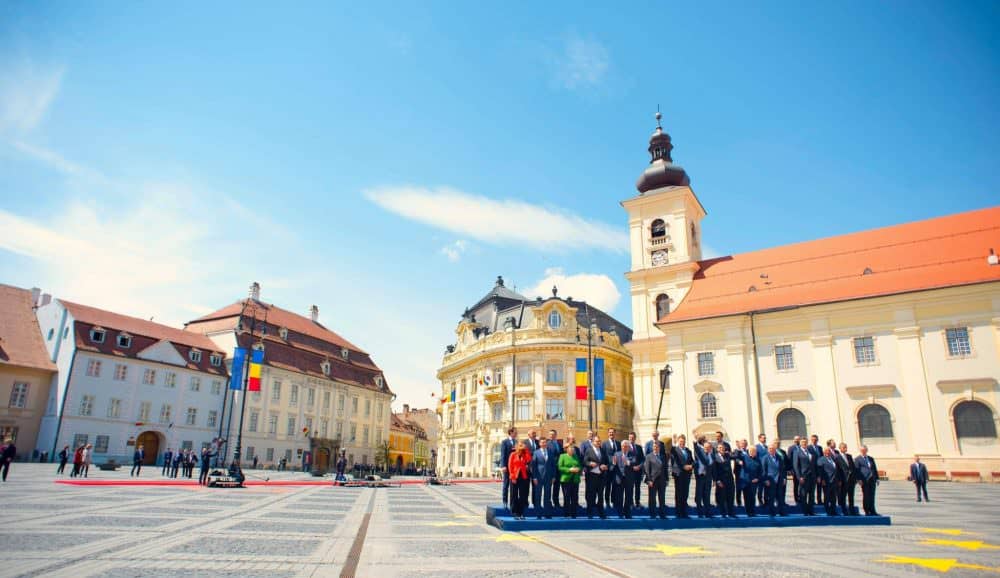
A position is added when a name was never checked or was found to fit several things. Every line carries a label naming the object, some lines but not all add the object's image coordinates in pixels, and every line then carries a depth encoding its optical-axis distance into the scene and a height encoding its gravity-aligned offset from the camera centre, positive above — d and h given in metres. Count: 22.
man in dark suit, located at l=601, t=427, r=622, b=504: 12.95 -0.23
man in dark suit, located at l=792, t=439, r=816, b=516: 14.05 -0.68
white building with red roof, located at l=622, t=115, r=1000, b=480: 30.72 +6.06
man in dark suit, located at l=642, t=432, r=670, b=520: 12.59 -0.71
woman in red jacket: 12.22 -0.80
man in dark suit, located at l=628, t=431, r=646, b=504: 13.14 -0.36
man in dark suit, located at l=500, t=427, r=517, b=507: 12.73 -0.30
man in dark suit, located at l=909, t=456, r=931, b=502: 18.79 -0.92
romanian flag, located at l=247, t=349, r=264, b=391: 35.35 +3.87
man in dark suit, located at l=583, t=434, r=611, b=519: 12.44 -0.74
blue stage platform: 11.20 -1.65
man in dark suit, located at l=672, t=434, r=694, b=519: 12.77 -0.71
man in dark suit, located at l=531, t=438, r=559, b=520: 12.12 -0.80
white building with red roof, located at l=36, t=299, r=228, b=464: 40.59 +3.29
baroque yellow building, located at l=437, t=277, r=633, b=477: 48.44 +5.19
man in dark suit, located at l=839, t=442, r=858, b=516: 14.21 -0.90
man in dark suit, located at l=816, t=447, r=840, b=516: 13.94 -0.81
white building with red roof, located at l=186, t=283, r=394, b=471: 52.53 +3.93
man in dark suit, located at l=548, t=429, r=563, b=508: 12.62 -0.34
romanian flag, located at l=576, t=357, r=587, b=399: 34.34 +3.63
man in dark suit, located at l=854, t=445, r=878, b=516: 13.98 -0.79
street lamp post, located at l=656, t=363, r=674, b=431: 32.79 +3.94
